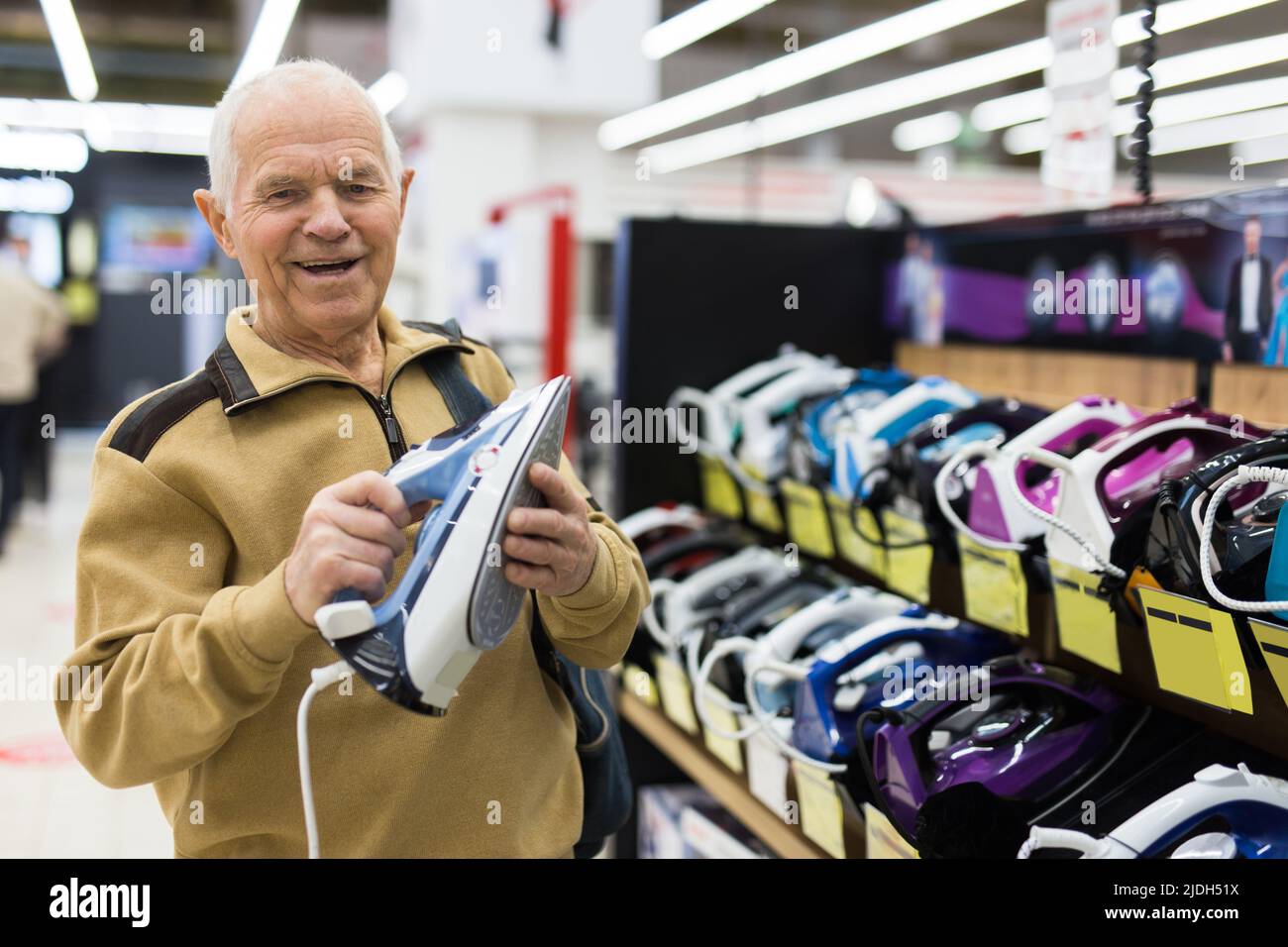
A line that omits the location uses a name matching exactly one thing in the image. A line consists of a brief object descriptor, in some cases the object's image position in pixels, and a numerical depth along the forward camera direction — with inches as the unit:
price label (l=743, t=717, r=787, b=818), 86.5
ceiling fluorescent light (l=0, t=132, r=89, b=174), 499.2
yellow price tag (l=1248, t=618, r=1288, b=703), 50.8
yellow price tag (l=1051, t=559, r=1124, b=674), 63.1
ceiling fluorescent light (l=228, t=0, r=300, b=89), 322.3
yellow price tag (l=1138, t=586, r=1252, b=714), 53.6
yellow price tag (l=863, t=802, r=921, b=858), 68.1
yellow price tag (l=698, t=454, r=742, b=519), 112.8
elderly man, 44.8
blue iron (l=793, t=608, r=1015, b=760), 77.3
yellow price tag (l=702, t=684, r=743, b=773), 91.9
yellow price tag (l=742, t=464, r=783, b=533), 104.5
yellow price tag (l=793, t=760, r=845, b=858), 77.5
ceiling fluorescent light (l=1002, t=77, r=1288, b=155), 384.5
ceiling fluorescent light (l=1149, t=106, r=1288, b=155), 436.5
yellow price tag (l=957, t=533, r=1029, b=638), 71.2
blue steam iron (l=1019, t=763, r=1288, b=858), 55.4
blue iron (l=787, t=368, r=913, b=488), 94.9
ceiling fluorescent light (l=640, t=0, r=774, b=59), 298.8
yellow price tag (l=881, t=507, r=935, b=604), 81.4
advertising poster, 77.2
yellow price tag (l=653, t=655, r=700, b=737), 101.6
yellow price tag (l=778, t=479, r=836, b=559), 96.7
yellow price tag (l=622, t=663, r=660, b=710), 112.2
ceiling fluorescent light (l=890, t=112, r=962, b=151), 583.2
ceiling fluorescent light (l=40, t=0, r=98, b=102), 324.2
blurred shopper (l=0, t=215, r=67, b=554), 281.0
